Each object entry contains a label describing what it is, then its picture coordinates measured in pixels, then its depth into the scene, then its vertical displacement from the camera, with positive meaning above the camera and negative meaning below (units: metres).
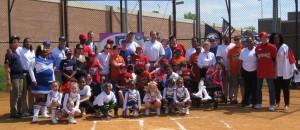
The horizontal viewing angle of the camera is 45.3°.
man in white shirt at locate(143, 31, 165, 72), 10.81 +0.26
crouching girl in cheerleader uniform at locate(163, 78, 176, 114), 9.43 -0.96
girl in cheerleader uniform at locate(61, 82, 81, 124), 8.49 -1.05
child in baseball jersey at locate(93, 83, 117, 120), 8.93 -1.03
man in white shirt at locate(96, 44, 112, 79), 10.17 +0.00
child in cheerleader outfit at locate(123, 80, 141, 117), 9.15 -1.06
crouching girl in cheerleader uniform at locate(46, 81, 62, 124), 8.56 -0.95
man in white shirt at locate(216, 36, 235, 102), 10.66 +0.24
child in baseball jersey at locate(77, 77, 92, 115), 9.20 -0.85
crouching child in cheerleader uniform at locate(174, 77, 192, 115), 9.24 -0.98
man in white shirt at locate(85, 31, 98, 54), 10.57 +0.51
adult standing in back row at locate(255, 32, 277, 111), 9.45 -0.08
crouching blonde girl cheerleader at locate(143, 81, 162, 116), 9.22 -1.00
